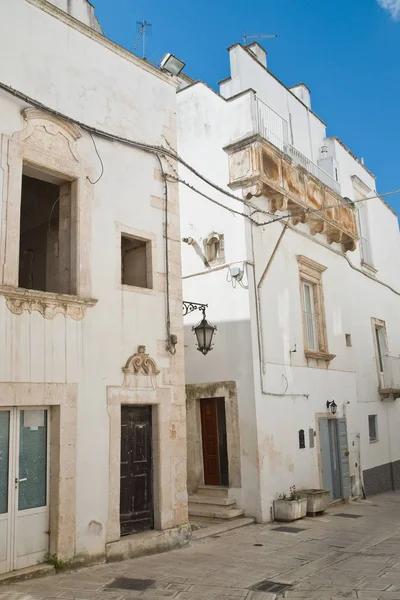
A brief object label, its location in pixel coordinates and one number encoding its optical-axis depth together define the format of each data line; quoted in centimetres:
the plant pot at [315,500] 1105
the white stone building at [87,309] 657
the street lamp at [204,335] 948
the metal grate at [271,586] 601
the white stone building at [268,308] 1098
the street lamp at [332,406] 1327
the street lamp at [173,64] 1049
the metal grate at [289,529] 959
